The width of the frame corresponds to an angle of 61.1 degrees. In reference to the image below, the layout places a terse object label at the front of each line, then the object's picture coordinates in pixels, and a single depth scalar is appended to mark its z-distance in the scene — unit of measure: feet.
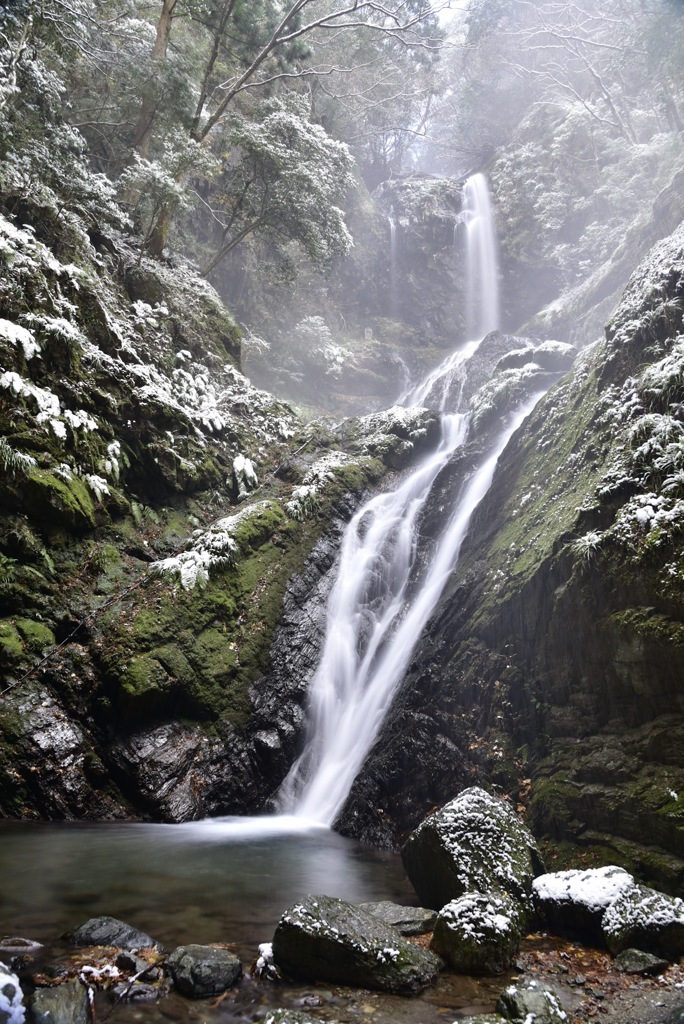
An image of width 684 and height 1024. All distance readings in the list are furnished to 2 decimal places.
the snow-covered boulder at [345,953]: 11.51
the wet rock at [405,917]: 13.99
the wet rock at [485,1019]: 9.46
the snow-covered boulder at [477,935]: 12.19
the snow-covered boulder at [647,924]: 12.49
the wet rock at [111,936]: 12.14
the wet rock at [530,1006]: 9.67
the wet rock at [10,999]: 9.10
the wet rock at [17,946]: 11.55
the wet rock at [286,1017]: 9.29
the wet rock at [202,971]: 10.93
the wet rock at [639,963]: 11.94
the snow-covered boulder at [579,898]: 13.48
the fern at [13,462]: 22.88
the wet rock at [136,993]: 10.36
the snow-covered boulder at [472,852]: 14.71
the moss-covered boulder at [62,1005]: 9.25
